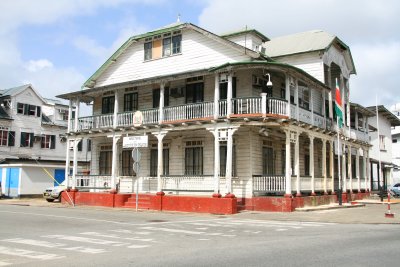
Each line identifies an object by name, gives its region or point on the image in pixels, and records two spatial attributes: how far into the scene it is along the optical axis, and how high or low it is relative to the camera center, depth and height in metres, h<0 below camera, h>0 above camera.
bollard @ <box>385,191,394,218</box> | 18.38 -1.35
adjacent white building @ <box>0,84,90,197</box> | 37.09 +3.95
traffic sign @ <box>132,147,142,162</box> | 21.56 +1.22
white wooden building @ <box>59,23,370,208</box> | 21.92 +3.52
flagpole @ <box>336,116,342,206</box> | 25.00 -0.71
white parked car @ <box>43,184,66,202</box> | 31.00 -0.88
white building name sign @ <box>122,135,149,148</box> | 23.33 +2.04
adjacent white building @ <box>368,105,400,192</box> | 44.03 +3.41
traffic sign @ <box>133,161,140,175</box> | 21.38 +0.68
